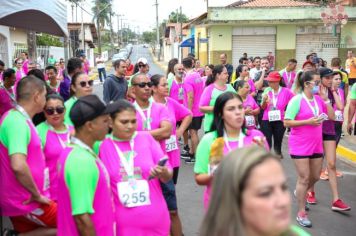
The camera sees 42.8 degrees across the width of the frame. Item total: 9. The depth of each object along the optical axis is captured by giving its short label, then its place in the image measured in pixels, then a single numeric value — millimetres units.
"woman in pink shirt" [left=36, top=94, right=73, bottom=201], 4141
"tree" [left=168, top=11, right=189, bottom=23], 103188
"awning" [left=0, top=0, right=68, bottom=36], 5035
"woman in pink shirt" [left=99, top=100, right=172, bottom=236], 3293
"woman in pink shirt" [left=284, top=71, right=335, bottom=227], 5602
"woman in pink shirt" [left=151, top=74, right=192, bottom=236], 4641
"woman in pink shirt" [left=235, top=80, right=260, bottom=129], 7262
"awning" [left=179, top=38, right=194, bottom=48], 40838
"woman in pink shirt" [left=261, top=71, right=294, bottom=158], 8102
